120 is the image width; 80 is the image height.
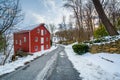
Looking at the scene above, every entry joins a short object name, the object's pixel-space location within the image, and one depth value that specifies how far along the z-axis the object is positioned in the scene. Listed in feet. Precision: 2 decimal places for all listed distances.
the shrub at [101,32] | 37.23
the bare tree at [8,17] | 17.60
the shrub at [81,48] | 24.41
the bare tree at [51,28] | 99.47
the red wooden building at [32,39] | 46.07
